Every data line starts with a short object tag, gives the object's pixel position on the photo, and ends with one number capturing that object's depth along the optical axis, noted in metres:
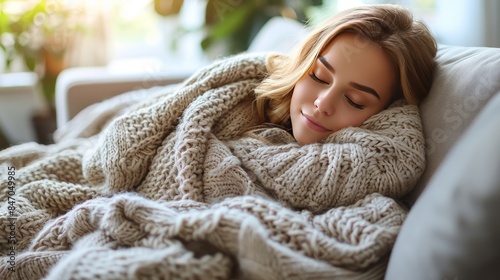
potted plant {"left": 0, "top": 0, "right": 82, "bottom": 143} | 2.41
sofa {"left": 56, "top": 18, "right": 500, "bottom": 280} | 0.60
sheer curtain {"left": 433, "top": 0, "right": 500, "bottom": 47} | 1.98
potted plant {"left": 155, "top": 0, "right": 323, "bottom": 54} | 2.27
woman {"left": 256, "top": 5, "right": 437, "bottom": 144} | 0.95
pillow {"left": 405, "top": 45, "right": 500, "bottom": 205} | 0.86
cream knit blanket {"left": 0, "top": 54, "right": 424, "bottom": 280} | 0.71
